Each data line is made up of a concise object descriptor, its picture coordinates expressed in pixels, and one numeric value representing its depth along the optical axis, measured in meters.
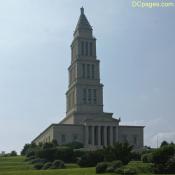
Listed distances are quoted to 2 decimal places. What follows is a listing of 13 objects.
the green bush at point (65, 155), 72.65
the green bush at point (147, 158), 57.38
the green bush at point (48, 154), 74.35
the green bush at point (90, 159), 65.09
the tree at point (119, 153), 62.25
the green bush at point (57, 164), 63.62
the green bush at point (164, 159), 52.62
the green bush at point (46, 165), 63.26
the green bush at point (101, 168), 53.72
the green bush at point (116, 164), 55.41
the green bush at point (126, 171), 51.11
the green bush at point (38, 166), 64.09
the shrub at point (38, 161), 70.56
